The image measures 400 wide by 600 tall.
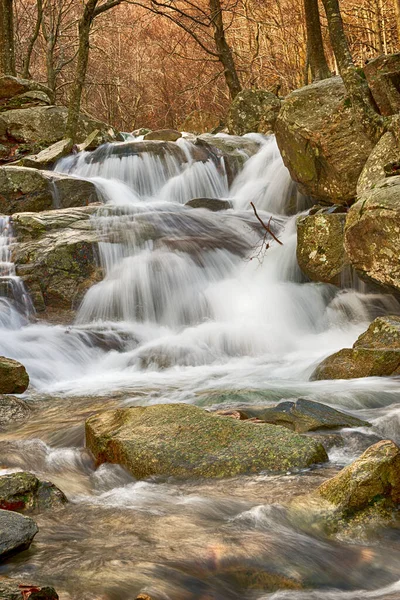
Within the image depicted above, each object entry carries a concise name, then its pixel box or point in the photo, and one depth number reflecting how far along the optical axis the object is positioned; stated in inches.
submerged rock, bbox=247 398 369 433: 179.5
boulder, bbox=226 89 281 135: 661.3
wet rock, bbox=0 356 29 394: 252.1
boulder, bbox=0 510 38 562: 103.7
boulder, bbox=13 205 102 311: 366.3
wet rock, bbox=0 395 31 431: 218.7
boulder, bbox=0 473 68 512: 129.0
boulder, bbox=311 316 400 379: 238.2
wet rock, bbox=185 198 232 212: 492.1
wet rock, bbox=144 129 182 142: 651.5
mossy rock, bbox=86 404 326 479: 150.4
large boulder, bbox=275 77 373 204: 388.2
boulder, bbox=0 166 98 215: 477.7
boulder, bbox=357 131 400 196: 345.4
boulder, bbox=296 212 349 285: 343.0
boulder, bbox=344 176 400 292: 283.1
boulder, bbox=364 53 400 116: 375.6
